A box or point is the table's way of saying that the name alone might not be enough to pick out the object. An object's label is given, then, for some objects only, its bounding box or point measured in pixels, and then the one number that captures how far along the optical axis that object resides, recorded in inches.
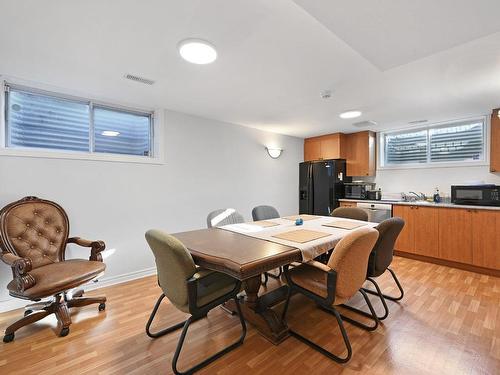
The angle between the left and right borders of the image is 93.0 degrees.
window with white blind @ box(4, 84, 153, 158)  100.4
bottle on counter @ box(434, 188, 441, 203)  155.9
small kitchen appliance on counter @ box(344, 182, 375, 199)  179.0
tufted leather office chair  73.7
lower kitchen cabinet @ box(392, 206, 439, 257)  140.7
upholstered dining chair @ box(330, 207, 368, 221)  121.7
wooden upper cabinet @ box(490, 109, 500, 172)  132.0
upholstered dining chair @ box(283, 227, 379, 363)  61.2
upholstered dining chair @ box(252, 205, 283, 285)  123.5
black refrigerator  186.4
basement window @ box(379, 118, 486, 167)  150.9
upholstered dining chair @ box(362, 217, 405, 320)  80.0
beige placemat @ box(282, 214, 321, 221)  118.3
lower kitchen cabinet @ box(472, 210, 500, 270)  121.2
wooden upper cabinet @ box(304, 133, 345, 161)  190.1
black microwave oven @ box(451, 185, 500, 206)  127.9
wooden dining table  55.7
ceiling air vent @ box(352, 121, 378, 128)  158.9
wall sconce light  185.3
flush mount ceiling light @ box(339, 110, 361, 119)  131.1
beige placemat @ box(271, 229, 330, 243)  75.5
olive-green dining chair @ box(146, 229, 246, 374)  56.9
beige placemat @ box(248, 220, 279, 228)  101.9
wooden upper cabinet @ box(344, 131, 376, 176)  183.6
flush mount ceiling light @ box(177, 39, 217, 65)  68.7
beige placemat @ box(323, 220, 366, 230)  97.0
